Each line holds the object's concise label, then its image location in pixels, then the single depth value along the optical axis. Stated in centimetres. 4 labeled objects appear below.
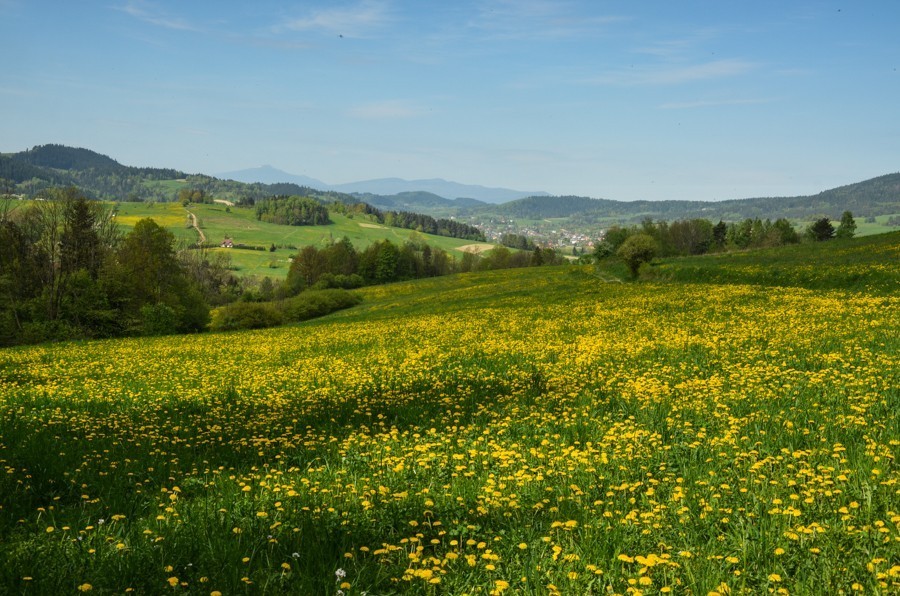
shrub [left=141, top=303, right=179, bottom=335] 5186
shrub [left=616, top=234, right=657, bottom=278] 5769
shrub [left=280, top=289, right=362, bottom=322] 7181
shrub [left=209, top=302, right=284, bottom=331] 5988
